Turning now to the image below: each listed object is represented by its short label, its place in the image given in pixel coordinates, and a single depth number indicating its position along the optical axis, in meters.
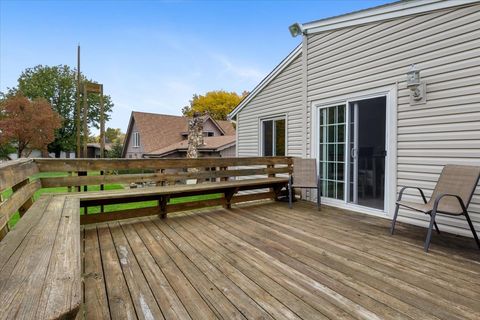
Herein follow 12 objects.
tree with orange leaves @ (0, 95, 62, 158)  20.64
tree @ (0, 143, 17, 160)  23.25
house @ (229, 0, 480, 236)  3.24
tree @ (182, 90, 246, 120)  29.17
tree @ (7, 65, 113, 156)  25.61
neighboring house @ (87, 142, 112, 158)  34.12
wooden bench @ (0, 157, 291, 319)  0.96
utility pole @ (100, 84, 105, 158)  10.07
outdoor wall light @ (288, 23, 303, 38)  5.25
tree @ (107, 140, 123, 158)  25.28
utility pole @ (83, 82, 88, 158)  10.30
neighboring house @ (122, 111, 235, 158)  17.80
